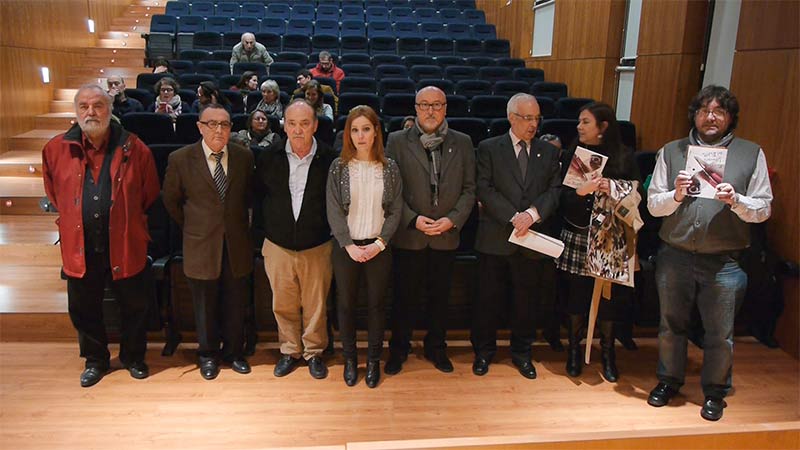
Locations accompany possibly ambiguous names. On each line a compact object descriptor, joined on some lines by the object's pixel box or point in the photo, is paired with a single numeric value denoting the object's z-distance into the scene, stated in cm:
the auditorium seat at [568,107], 495
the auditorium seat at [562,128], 414
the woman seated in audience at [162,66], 558
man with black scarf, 238
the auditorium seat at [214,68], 608
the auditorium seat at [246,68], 595
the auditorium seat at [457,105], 489
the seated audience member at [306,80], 479
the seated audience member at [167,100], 437
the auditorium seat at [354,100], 478
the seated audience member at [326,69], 572
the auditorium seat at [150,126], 380
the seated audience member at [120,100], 427
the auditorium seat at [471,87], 580
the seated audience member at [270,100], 425
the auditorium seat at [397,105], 490
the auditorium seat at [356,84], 556
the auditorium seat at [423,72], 627
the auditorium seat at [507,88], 574
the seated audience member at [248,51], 622
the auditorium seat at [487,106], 496
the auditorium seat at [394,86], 555
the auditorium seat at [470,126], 400
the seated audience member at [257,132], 330
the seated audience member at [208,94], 377
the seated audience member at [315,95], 401
